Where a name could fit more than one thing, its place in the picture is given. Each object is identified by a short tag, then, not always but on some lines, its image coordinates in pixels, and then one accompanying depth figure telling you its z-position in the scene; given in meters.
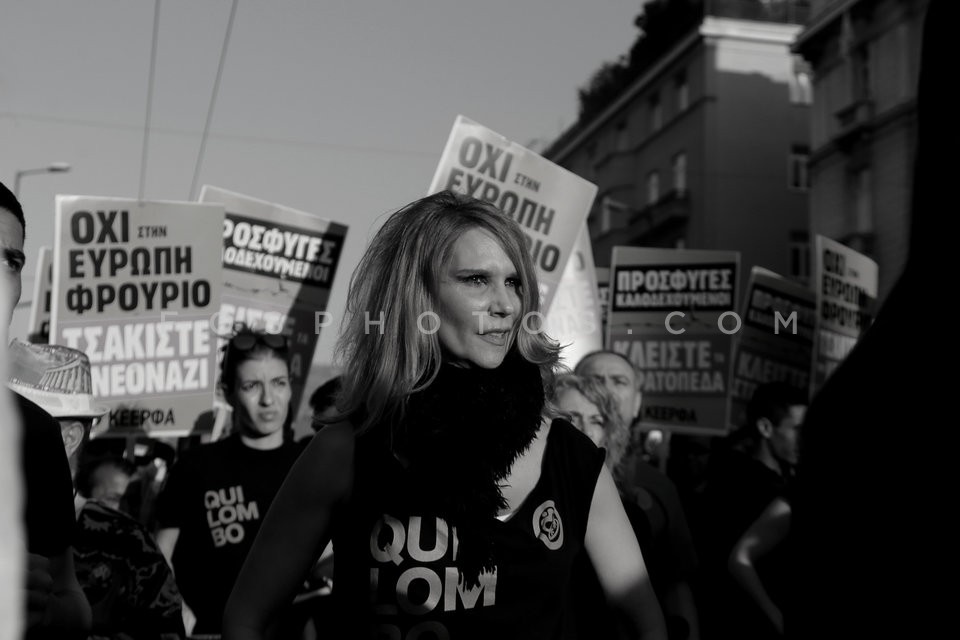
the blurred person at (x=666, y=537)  4.18
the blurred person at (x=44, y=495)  2.21
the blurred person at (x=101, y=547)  3.28
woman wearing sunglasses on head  4.76
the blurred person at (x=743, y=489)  5.20
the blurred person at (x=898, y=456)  0.90
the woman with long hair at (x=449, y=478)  2.38
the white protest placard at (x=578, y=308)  8.52
